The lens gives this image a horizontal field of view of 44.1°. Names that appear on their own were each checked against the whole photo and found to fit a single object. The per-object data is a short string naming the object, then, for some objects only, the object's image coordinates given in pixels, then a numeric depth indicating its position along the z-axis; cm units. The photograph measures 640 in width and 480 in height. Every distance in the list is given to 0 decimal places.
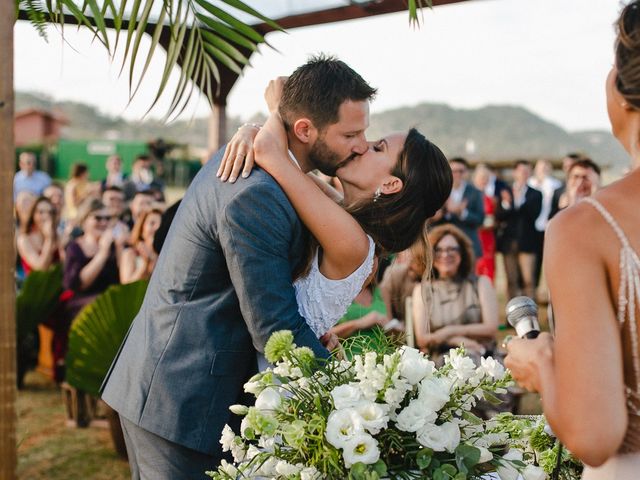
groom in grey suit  227
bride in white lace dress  241
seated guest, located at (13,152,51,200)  1239
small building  5698
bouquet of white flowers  172
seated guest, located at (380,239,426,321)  645
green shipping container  4044
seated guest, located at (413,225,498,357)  595
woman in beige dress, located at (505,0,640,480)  148
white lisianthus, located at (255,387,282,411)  179
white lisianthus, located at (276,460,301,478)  177
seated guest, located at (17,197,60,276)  846
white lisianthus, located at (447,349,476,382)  195
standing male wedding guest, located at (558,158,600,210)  841
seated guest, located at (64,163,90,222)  1294
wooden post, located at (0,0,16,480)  242
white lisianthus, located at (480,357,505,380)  197
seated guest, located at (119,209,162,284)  700
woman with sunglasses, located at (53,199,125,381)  728
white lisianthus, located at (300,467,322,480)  175
